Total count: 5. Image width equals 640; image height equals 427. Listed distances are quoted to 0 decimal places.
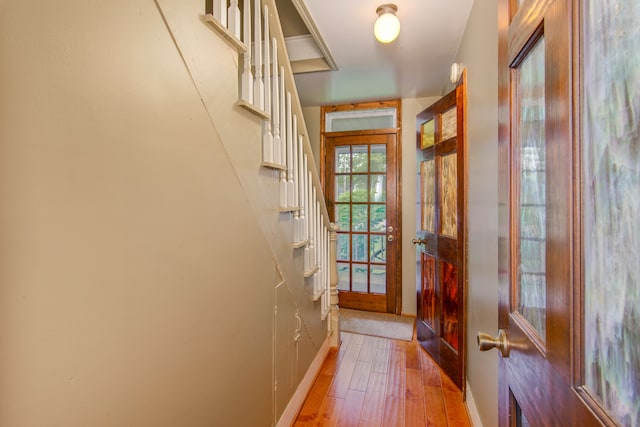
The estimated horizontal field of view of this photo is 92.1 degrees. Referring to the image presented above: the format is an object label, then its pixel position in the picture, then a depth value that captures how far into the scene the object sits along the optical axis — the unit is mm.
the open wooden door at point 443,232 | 2053
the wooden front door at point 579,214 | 398
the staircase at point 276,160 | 1016
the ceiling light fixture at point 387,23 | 1814
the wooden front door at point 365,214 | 3562
